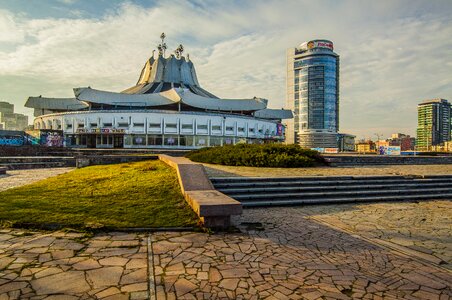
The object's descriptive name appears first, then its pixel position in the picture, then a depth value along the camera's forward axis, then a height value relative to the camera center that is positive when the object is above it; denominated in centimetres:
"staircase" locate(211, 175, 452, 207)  906 -150
